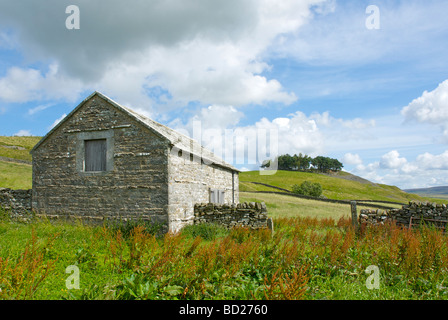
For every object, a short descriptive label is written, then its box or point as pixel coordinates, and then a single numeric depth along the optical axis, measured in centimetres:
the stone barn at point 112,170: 1045
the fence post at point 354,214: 1113
